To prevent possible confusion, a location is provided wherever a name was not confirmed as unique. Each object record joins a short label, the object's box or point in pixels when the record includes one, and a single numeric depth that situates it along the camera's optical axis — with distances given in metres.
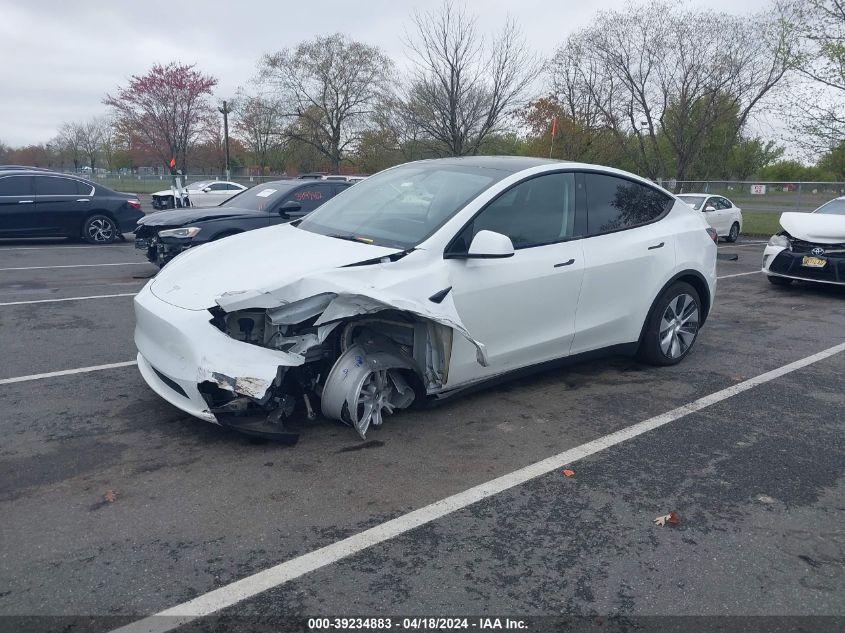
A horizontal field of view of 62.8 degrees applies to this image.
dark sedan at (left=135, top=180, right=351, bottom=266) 9.13
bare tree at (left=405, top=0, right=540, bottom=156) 20.77
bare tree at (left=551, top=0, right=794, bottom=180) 26.19
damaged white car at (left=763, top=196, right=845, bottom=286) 9.57
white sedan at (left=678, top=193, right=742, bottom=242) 19.31
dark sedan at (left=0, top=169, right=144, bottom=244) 13.45
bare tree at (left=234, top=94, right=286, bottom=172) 42.06
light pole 38.94
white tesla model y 3.92
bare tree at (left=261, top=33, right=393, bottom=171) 40.69
